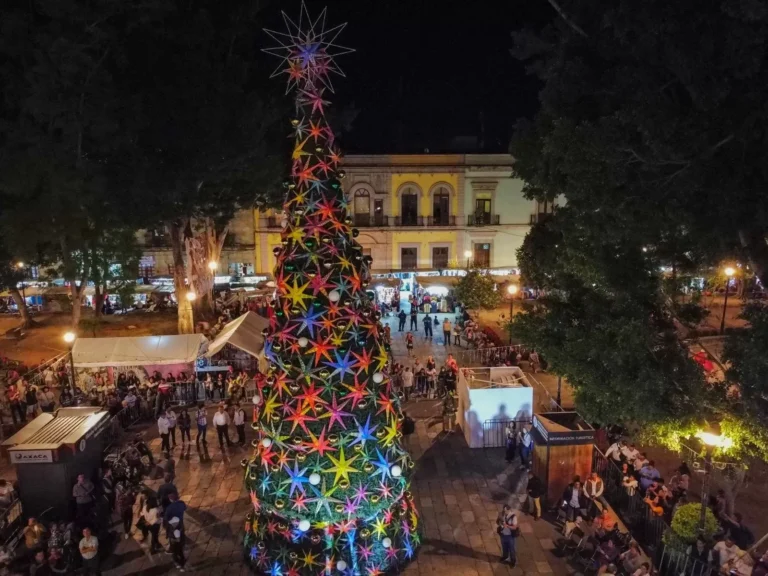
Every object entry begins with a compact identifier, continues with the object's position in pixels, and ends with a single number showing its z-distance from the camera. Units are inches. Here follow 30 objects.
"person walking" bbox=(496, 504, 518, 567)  379.2
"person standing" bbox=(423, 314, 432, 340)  953.5
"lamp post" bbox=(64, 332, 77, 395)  626.8
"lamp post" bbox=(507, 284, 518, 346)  824.9
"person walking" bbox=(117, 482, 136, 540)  420.5
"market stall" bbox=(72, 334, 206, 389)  677.9
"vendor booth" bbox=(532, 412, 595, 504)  457.4
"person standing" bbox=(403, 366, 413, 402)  673.0
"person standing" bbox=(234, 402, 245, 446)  562.9
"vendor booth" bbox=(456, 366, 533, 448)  552.4
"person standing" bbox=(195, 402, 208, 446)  545.0
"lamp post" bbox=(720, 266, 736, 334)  530.8
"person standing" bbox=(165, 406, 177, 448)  551.8
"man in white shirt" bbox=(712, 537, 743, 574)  351.3
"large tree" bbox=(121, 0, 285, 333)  788.0
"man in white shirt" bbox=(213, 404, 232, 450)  553.3
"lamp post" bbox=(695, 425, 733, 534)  369.1
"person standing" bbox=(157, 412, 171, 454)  546.0
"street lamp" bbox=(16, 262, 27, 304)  1008.5
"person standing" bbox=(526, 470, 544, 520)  436.5
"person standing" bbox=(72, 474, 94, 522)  417.1
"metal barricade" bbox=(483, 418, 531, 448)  555.8
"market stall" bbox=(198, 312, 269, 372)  696.4
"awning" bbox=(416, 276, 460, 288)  1125.7
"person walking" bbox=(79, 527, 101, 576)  363.9
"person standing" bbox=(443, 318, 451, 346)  905.5
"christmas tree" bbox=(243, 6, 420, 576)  333.4
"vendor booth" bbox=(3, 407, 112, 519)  427.8
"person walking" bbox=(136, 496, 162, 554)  398.6
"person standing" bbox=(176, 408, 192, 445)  564.1
